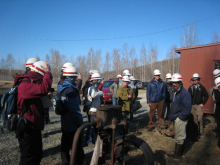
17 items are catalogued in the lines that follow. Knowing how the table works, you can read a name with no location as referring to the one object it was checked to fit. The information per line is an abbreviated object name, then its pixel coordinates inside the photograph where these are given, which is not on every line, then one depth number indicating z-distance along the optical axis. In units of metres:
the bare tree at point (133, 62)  40.93
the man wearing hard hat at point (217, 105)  4.20
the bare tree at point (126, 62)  40.28
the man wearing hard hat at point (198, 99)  5.57
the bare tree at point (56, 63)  42.87
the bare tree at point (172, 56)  40.03
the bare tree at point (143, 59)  43.88
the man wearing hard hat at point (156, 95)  5.93
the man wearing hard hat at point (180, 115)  3.82
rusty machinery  2.10
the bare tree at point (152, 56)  43.66
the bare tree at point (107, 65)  39.88
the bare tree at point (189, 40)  26.02
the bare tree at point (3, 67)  65.14
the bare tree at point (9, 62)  64.38
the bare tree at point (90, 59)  35.66
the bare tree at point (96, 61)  35.78
